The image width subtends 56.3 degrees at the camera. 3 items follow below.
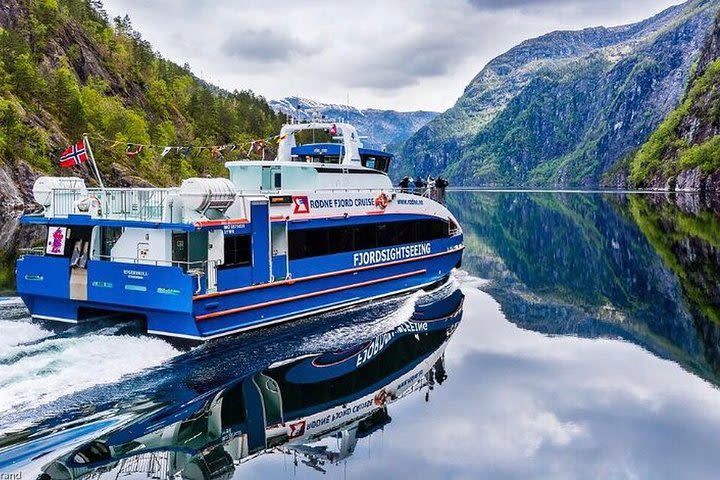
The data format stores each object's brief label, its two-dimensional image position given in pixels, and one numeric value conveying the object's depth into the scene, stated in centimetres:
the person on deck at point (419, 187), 2711
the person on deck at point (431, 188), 2952
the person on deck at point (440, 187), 3028
